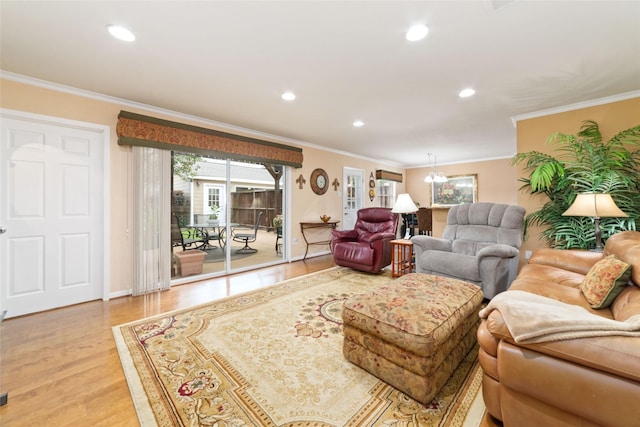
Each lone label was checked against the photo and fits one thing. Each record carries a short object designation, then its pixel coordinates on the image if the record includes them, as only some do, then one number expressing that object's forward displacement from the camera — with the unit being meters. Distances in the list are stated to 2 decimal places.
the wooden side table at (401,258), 3.78
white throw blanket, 0.96
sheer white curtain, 3.15
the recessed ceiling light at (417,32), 1.82
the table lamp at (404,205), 3.89
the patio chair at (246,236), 4.69
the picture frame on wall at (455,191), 7.27
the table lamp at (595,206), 2.37
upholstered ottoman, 1.40
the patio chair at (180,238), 3.59
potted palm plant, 2.78
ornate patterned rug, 1.34
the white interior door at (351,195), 6.26
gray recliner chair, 2.75
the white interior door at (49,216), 2.53
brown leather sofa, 0.88
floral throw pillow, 1.58
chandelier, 6.68
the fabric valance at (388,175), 7.19
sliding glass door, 3.71
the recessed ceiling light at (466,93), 2.85
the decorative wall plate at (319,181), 5.40
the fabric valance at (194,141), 3.06
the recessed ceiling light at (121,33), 1.83
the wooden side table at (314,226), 5.14
